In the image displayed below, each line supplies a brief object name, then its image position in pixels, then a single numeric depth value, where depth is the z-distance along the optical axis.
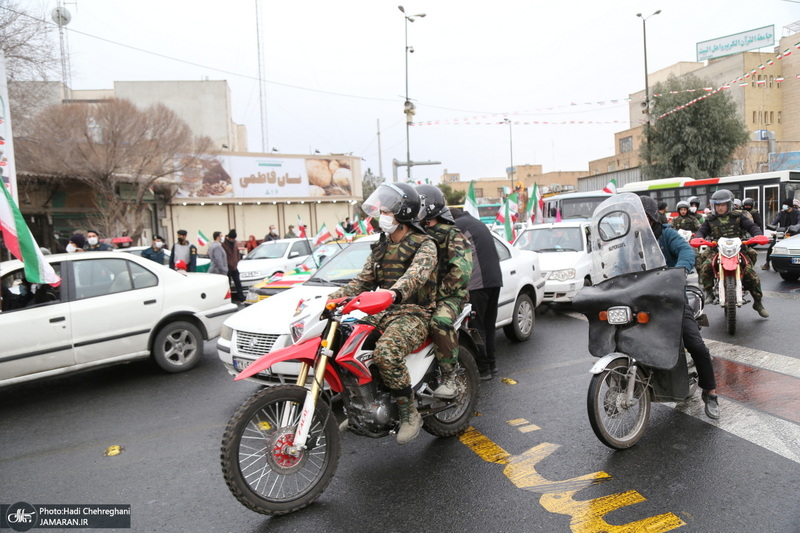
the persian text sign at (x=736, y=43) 55.88
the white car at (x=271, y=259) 15.06
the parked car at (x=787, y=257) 11.23
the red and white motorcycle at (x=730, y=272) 7.26
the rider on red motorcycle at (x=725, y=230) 7.39
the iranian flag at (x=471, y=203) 10.84
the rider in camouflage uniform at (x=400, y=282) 3.54
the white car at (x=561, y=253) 9.75
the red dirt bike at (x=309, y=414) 3.12
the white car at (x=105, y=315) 5.70
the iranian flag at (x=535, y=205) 15.95
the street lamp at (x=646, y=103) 27.80
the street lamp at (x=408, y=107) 22.33
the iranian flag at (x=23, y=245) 5.61
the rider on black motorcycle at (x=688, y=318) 4.25
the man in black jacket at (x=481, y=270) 5.75
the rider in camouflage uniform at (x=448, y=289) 3.87
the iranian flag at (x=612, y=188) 17.52
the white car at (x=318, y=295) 5.07
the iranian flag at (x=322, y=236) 16.44
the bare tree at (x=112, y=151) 22.98
